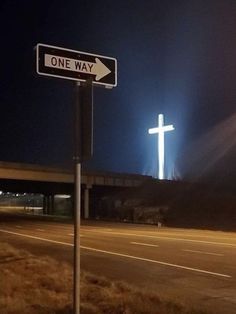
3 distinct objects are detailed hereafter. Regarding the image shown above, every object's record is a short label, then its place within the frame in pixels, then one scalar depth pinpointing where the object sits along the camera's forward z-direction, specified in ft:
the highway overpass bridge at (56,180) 167.79
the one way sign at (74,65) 15.66
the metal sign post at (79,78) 14.86
